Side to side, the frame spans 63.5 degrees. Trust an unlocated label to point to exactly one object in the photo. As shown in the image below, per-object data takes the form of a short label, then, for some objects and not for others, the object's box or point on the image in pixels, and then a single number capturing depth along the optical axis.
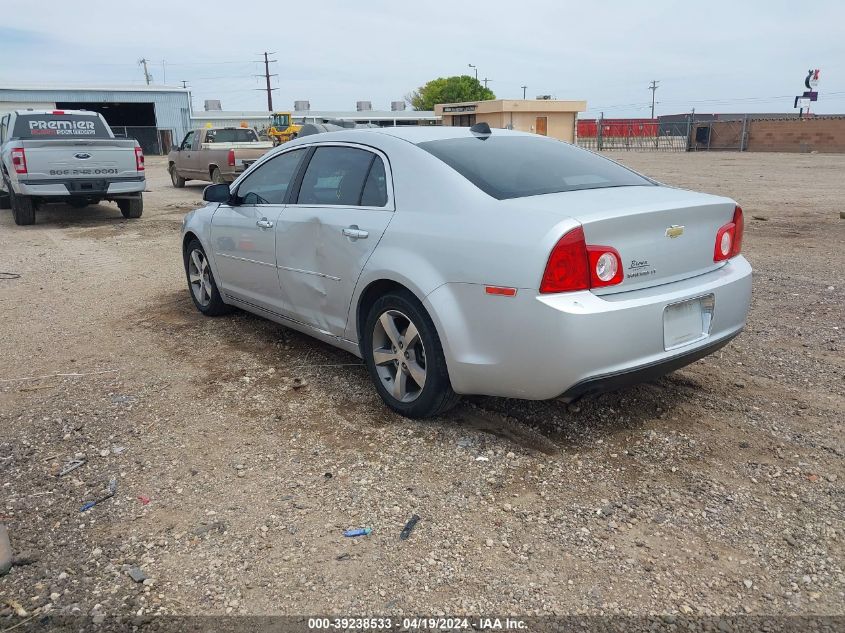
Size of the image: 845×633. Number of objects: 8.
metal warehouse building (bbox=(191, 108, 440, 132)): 59.22
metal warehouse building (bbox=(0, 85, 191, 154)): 45.19
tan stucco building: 46.03
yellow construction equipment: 34.62
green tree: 95.76
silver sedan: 3.12
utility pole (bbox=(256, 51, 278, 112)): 79.25
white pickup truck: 11.57
